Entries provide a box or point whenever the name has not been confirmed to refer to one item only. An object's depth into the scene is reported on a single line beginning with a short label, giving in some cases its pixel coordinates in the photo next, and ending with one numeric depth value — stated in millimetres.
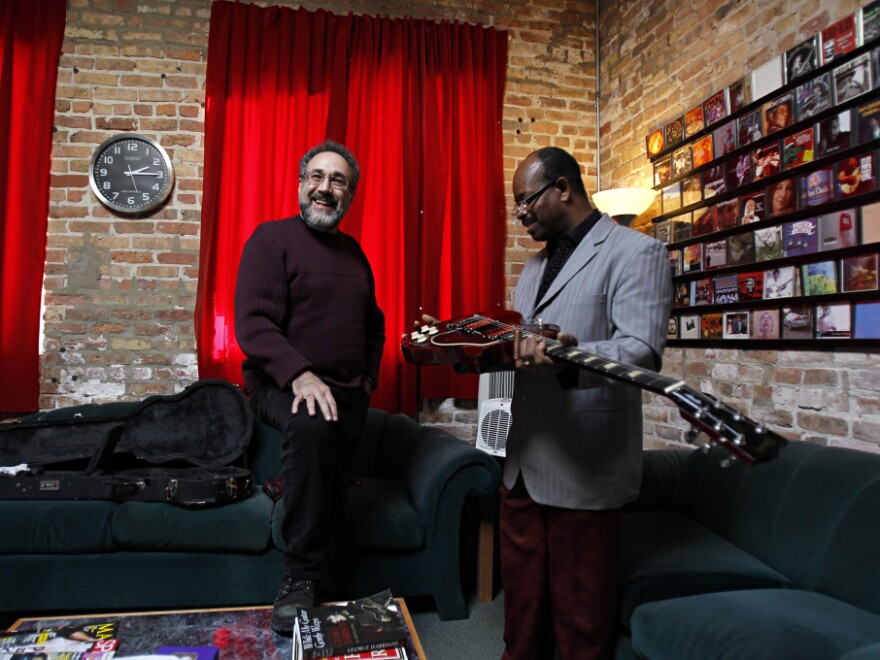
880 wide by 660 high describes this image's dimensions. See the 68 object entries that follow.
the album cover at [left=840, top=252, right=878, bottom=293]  1854
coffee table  1302
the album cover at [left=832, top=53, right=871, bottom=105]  1864
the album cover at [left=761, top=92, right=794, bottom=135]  2168
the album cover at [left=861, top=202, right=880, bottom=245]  1829
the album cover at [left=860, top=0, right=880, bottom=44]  1822
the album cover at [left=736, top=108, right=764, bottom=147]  2318
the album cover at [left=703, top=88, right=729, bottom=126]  2525
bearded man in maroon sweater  1773
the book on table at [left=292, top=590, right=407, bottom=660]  1217
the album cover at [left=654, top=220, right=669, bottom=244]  2906
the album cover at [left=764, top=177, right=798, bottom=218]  2148
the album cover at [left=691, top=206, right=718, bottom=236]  2574
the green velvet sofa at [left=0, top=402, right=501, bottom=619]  2131
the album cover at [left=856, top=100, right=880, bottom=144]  1827
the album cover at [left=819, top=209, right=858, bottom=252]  1918
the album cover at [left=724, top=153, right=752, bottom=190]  2375
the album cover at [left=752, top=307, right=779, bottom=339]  2242
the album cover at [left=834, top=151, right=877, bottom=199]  1848
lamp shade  2914
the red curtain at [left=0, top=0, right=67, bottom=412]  2975
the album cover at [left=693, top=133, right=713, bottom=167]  2605
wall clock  3119
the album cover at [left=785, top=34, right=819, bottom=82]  2066
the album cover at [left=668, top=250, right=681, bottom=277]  2803
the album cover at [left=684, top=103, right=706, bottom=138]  2680
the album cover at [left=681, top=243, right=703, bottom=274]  2652
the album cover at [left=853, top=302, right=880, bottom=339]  1846
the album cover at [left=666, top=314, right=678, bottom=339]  2832
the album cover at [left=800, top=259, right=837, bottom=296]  1998
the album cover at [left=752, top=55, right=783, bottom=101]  2236
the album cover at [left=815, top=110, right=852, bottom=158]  1936
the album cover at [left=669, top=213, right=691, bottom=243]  2748
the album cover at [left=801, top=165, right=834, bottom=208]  2001
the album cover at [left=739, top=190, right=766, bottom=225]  2305
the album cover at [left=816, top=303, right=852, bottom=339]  1950
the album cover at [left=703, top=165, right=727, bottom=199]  2523
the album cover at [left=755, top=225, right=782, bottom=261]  2223
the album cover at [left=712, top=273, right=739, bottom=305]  2439
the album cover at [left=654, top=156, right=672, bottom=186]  2896
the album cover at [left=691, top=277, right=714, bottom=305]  2596
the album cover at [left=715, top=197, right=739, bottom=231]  2436
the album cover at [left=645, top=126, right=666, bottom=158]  2971
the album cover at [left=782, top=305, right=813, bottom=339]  2100
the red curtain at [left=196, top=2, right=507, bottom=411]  3174
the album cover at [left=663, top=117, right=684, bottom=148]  2826
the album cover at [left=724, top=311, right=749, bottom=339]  2391
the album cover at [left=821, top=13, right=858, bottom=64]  1916
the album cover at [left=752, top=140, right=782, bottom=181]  2227
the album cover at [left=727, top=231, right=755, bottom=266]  2358
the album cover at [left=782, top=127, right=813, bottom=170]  2084
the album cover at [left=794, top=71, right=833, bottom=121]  2014
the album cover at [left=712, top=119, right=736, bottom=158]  2461
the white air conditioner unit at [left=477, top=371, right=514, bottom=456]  2803
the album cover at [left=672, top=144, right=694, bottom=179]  2742
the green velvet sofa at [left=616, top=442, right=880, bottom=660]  1301
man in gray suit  1405
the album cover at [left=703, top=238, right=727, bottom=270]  2504
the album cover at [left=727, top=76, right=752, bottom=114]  2396
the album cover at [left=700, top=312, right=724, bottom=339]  2537
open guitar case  2254
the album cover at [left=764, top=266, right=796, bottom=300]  2164
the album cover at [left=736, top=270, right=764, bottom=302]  2311
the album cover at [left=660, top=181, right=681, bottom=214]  2824
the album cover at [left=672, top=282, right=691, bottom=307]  2740
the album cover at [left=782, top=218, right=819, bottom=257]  2062
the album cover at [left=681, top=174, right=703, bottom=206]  2662
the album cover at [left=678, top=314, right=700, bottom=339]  2692
